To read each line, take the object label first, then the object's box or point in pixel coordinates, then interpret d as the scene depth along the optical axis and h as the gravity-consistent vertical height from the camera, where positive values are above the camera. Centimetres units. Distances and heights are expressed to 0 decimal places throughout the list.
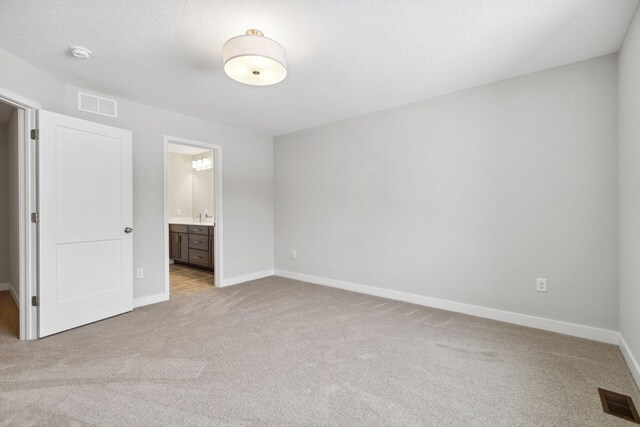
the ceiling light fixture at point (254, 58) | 207 +110
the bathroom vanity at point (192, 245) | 540 -53
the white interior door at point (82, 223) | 271 -5
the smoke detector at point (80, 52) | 238 +131
